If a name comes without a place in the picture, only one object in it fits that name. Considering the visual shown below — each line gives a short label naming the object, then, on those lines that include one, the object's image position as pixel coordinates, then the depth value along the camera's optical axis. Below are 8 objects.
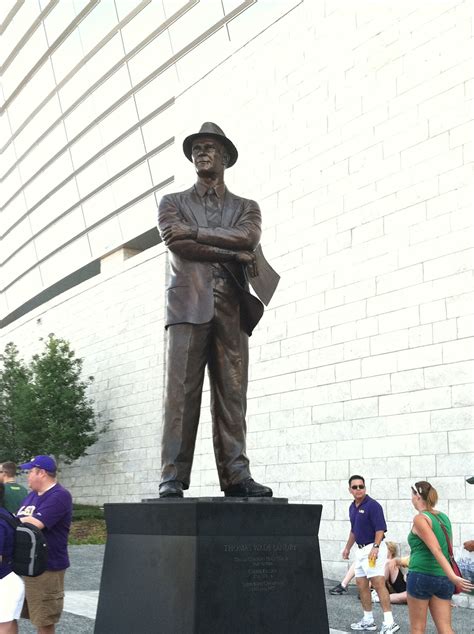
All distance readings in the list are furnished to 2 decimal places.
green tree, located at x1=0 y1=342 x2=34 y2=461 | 23.67
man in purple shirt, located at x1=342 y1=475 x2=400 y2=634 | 8.83
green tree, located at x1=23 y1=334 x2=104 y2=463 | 23.03
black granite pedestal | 4.57
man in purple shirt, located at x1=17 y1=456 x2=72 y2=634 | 6.24
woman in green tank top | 6.11
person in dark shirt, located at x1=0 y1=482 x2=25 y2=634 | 5.05
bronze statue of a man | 5.39
